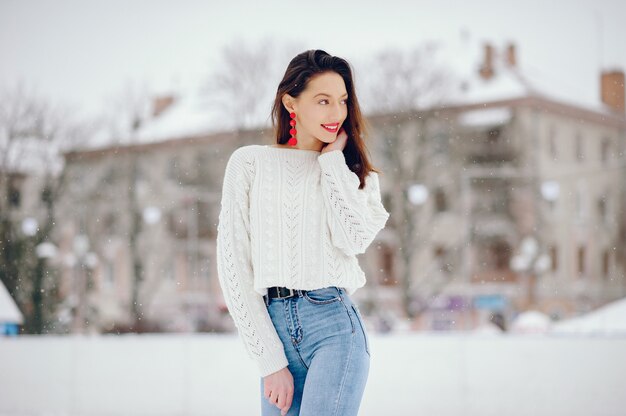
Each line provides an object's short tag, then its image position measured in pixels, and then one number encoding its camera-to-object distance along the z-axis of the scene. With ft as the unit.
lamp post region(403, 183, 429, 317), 57.82
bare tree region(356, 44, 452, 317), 51.78
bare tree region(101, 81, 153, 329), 52.37
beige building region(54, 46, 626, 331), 54.90
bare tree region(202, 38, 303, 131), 48.34
